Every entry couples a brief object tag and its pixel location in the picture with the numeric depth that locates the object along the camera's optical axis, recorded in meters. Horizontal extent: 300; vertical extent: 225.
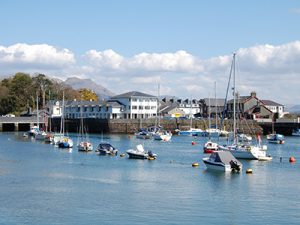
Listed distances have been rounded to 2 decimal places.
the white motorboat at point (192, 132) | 147.12
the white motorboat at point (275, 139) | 118.96
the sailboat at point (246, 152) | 76.44
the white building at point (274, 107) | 190.11
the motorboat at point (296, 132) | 151.98
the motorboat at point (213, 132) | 139.89
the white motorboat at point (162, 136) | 123.32
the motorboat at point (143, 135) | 127.81
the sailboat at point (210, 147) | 86.90
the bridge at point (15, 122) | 158.00
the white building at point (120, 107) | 167.12
